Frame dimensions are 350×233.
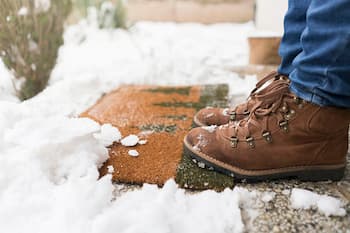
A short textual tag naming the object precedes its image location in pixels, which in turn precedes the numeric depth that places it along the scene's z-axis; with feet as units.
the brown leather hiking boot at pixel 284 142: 2.11
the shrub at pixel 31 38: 3.90
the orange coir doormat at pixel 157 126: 2.33
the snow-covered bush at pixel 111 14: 8.22
